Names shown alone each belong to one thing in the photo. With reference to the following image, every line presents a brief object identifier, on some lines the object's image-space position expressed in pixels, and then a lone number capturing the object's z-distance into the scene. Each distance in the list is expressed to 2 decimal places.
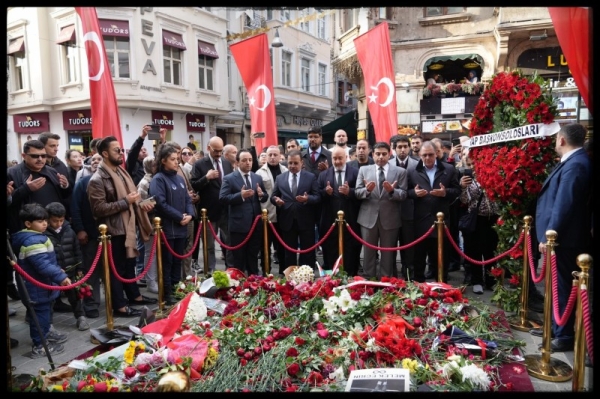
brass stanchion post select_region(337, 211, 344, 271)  5.70
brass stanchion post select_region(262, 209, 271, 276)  6.03
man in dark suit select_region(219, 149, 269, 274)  6.15
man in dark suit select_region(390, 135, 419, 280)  6.03
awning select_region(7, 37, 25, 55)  19.61
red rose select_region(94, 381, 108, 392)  3.03
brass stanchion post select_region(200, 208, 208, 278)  6.22
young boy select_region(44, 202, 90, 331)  4.84
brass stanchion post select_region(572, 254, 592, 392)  2.97
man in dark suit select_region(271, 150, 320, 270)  6.21
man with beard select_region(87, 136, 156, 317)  5.01
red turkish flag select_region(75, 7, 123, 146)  5.93
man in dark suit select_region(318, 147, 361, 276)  6.27
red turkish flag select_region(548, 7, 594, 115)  4.28
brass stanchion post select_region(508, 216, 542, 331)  4.61
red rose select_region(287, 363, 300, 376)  3.43
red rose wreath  4.62
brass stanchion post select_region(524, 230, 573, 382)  3.65
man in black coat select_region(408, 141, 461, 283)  5.88
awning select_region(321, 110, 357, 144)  18.08
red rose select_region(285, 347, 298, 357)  3.64
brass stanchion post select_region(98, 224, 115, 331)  4.71
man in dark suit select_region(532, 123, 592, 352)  3.93
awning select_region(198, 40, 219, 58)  21.45
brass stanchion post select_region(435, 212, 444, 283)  5.38
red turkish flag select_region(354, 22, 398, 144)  7.68
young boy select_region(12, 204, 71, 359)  4.21
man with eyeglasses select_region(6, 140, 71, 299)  4.90
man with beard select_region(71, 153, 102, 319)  5.20
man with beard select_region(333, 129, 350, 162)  7.76
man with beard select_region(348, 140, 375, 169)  6.59
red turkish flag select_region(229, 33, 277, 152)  8.34
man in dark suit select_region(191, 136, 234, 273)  6.79
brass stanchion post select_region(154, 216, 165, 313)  5.27
